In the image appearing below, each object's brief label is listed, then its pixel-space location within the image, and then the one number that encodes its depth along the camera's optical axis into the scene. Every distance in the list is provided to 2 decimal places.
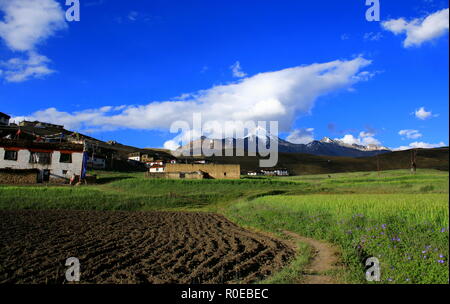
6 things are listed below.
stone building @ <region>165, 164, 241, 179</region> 67.69
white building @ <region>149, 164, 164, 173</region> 81.41
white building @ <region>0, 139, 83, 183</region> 48.00
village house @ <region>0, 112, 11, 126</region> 101.81
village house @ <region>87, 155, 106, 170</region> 70.42
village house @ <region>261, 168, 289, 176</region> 114.82
